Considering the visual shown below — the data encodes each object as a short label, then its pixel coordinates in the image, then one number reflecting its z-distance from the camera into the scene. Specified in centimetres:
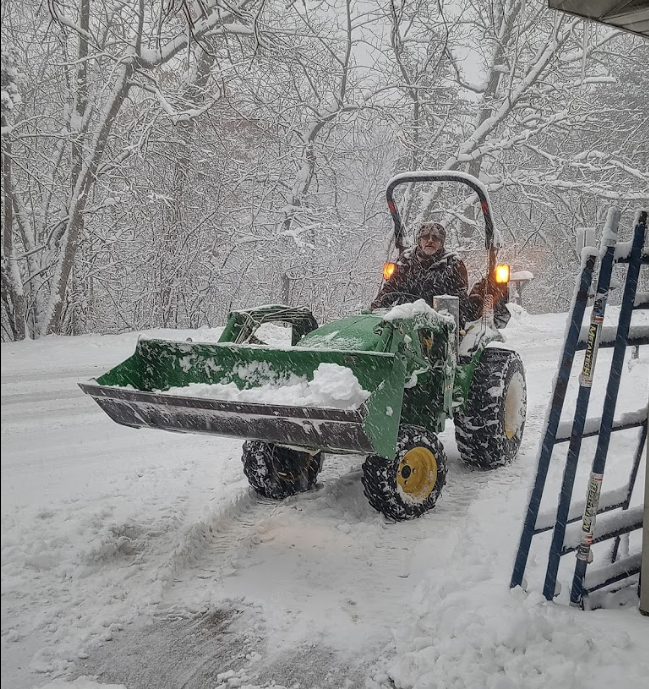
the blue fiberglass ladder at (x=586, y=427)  304
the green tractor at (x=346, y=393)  380
